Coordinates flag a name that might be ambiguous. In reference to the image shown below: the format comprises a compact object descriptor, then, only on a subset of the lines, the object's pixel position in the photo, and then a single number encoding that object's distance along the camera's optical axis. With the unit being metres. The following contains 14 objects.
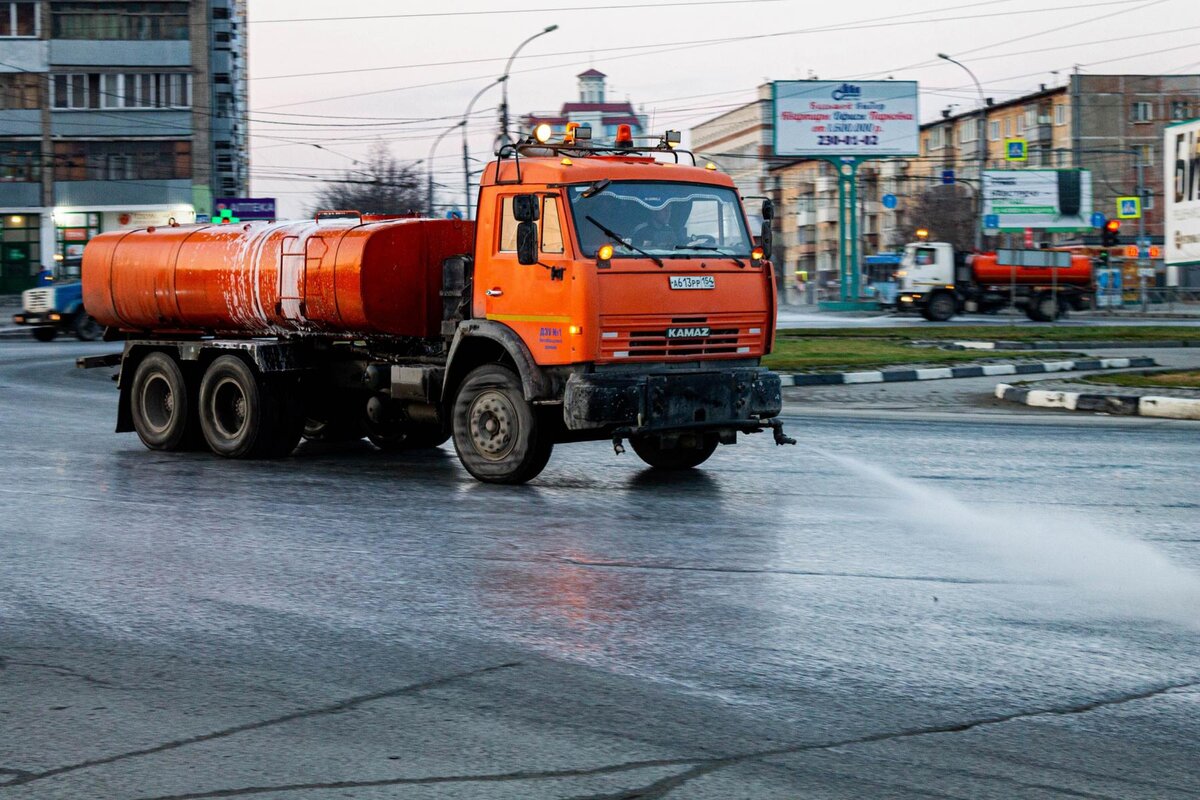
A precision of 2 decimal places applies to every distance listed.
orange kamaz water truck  10.73
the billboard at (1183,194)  27.84
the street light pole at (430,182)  60.03
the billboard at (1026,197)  66.50
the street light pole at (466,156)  52.25
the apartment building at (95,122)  68.75
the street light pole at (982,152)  63.50
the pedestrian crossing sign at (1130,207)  60.59
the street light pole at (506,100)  44.28
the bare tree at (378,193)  73.62
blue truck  38.50
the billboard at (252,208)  54.87
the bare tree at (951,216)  95.62
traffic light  50.44
